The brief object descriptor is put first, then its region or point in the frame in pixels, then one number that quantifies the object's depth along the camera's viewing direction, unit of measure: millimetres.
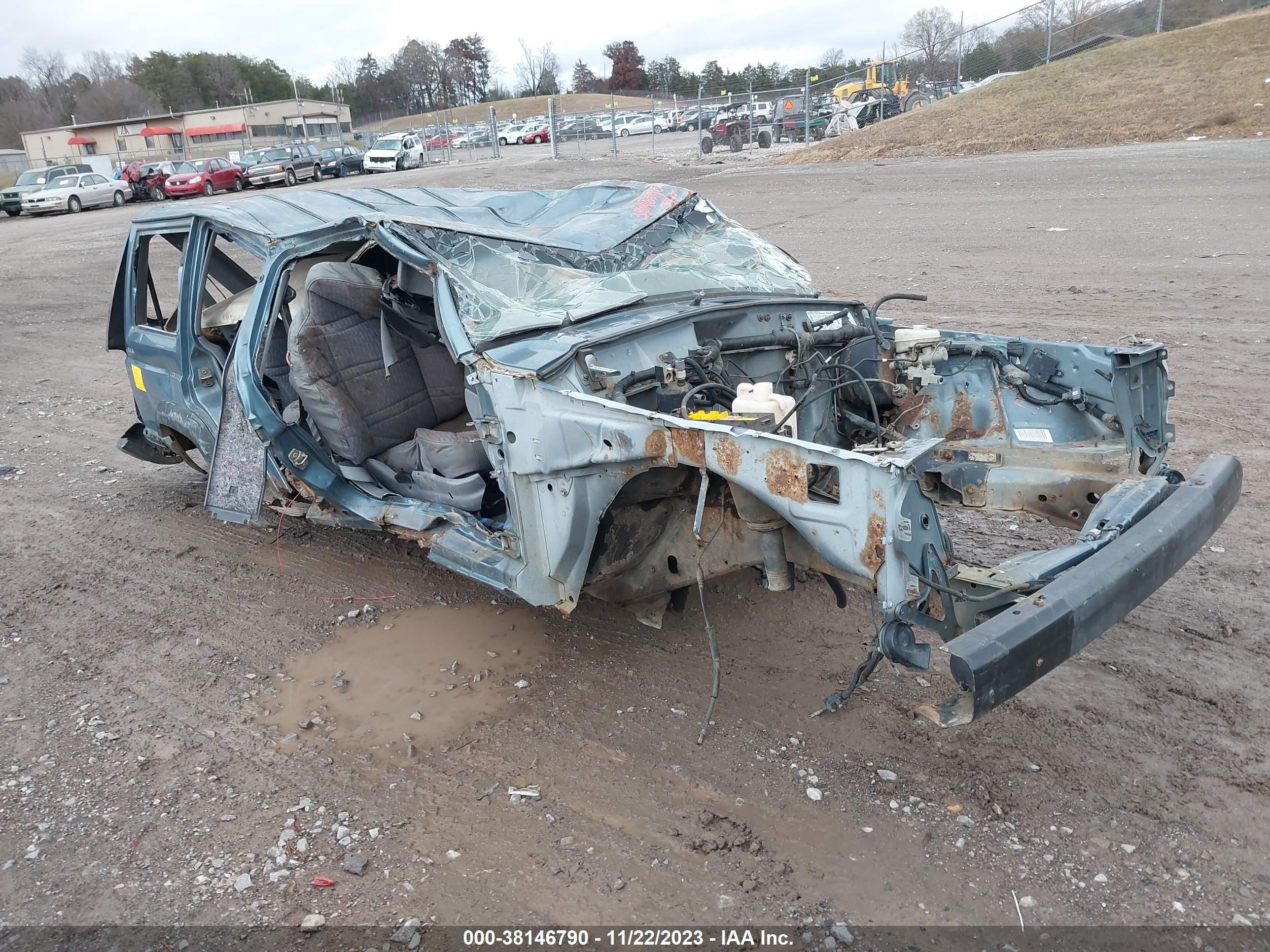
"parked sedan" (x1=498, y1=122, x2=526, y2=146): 43875
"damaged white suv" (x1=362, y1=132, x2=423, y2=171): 32750
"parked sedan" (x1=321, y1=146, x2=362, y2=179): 31266
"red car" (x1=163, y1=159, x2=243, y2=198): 27703
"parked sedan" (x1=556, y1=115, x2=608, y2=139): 30422
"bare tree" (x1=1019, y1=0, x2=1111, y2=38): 24391
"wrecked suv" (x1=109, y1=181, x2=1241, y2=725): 2850
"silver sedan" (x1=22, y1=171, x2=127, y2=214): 26422
